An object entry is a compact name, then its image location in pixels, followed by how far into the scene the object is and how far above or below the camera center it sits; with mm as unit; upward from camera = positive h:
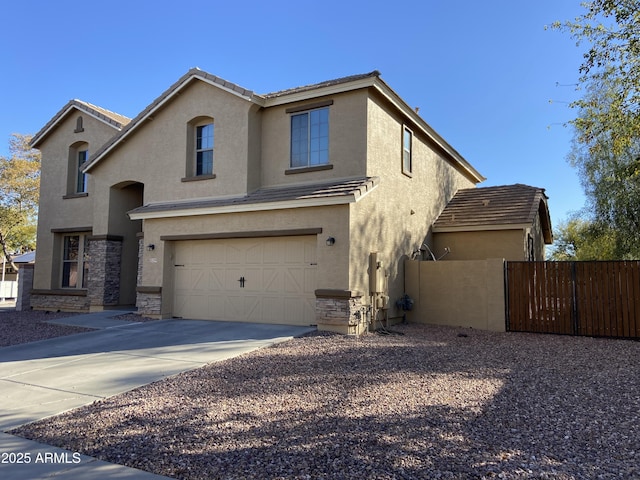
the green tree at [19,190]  31984 +6192
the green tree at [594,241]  20562 +2053
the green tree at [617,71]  9938 +4797
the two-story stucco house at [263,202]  12156 +2329
